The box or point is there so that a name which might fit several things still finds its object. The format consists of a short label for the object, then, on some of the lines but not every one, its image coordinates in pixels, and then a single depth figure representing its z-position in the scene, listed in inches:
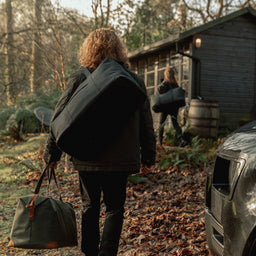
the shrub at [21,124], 524.1
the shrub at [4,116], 590.2
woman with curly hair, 94.0
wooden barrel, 368.2
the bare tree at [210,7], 860.0
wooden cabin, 492.4
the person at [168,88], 335.9
